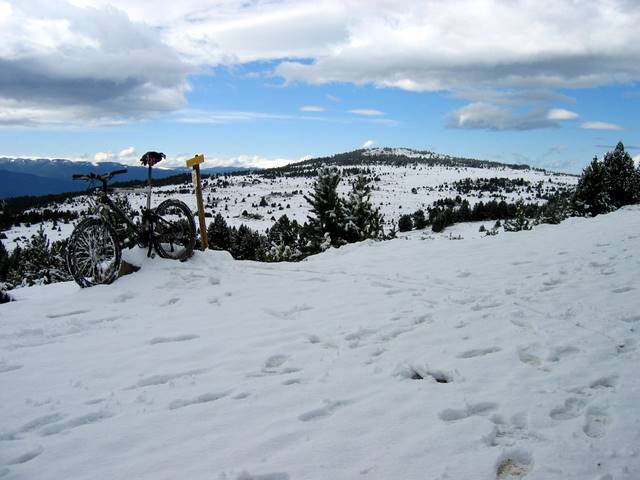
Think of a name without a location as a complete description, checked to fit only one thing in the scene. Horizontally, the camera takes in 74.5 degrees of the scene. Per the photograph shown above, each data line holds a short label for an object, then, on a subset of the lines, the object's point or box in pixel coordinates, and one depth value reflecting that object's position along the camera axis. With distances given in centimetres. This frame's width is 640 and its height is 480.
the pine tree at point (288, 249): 2165
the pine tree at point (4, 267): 3983
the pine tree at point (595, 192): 3697
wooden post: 1046
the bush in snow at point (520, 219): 2973
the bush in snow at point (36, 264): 2947
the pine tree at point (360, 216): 2345
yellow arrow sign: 1041
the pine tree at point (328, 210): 2402
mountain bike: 809
